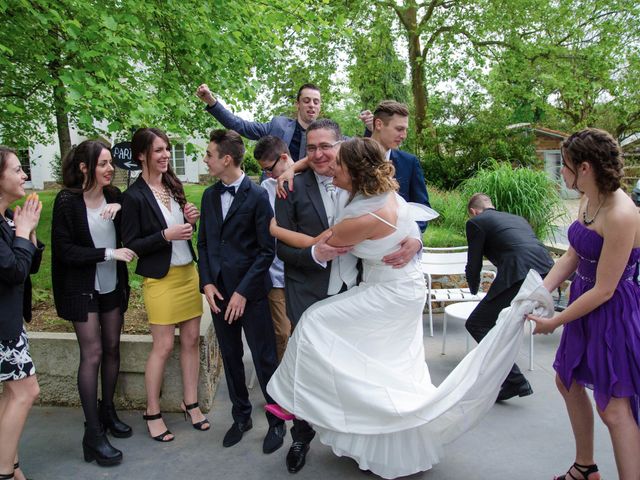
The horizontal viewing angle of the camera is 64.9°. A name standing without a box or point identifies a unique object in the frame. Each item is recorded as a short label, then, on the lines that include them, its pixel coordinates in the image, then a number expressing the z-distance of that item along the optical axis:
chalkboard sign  4.27
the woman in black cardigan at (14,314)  2.73
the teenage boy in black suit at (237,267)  3.55
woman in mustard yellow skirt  3.60
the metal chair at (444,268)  5.93
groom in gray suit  3.22
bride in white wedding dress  2.86
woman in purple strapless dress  2.48
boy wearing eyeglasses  3.90
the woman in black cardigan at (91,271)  3.39
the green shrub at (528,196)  8.57
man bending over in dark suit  4.17
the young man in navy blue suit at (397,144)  3.74
